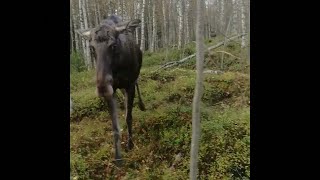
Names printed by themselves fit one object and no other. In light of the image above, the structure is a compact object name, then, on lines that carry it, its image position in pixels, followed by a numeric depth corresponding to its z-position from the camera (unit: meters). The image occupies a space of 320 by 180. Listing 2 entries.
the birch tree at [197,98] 2.36
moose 2.60
